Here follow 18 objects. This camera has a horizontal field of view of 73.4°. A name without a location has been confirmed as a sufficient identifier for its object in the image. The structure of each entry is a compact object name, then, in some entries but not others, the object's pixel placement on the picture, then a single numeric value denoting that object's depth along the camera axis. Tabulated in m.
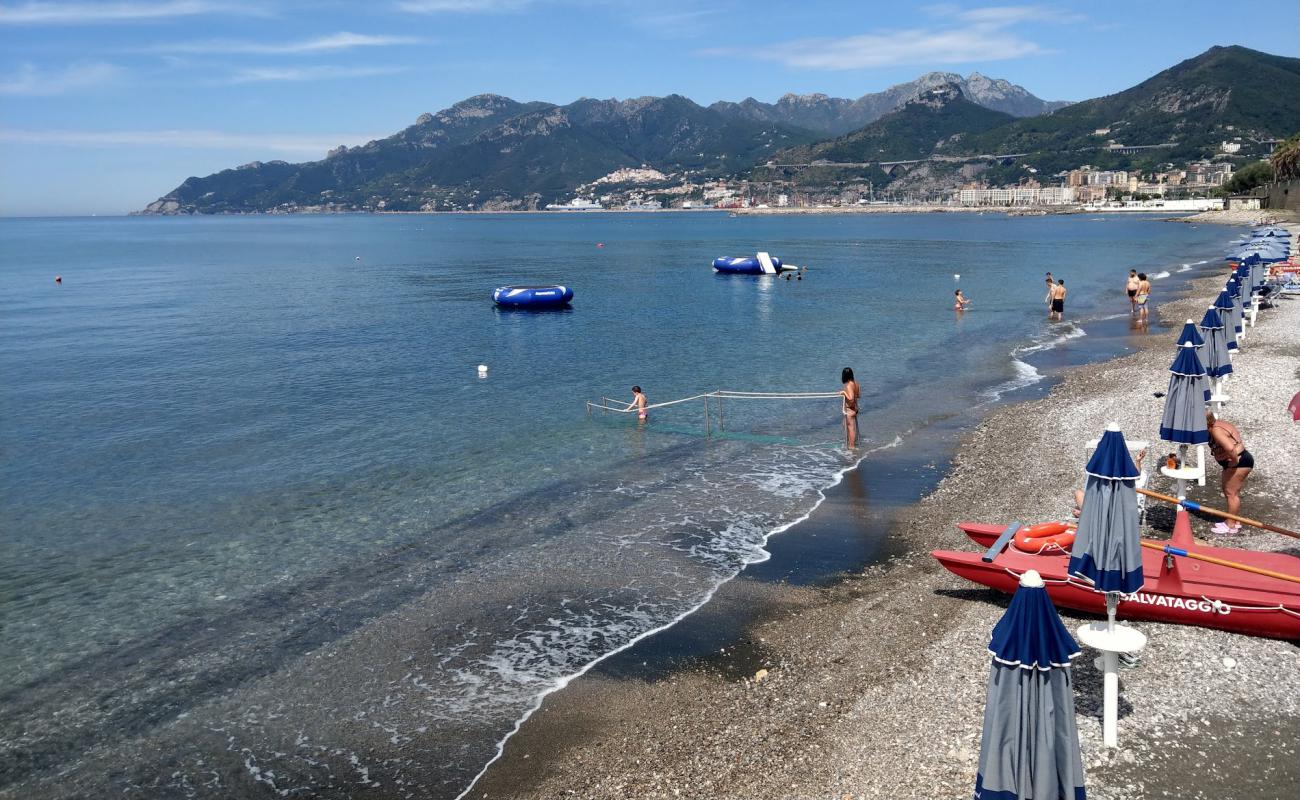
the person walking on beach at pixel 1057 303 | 43.97
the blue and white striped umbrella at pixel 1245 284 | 30.89
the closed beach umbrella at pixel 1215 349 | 17.27
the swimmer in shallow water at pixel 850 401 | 21.94
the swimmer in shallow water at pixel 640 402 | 25.74
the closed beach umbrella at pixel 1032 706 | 6.10
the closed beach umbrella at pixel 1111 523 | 8.34
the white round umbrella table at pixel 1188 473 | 13.39
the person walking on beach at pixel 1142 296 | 39.69
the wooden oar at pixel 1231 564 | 10.10
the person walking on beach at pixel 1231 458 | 13.61
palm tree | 106.44
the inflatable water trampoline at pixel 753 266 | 78.50
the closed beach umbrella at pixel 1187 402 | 13.21
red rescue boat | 10.23
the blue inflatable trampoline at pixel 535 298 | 57.19
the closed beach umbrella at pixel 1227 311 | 21.67
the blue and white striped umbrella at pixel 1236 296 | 23.90
